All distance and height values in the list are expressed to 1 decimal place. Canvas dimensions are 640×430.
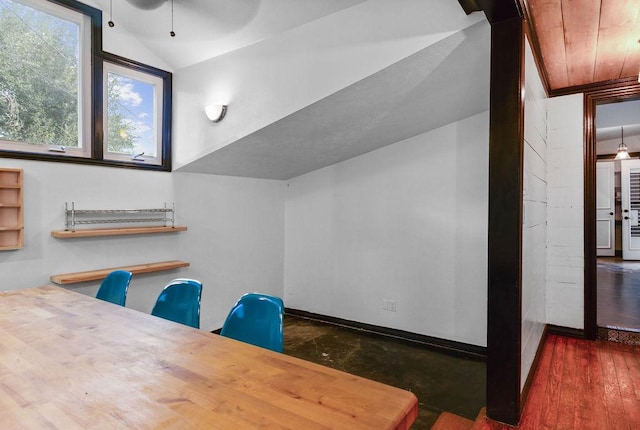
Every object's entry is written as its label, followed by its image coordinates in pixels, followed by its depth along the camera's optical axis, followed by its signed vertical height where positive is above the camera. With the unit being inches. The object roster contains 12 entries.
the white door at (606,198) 303.6 +13.9
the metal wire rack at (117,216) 117.6 -0.6
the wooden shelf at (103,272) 110.7 -18.9
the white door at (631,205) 293.0 +8.0
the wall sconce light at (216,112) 135.0 +37.5
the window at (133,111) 131.0 +38.9
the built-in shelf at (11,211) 103.0 +0.8
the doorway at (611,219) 131.0 -2.5
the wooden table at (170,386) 37.9 -20.8
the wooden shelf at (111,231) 113.1 -5.7
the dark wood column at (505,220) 76.7 -1.1
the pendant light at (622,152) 271.9 +46.3
